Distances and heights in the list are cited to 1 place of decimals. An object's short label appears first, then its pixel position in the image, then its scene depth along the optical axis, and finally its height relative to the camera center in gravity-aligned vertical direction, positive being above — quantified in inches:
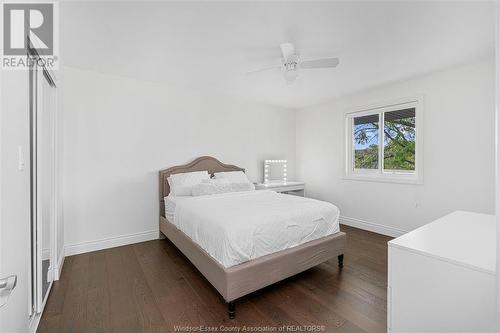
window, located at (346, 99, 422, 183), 141.3 +14.2
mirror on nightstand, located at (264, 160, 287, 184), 193.6 -5.9
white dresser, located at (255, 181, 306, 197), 175.3 -17.7
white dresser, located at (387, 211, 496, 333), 40.3 -22.0
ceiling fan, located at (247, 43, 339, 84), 91.3 +40.5
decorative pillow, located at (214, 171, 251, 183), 155.9 -7.9
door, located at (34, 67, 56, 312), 74.0 -8.2
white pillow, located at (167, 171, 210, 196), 133.2 -9.9
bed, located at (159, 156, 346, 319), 75.3 -28.2
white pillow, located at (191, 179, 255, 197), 132.6 -13.7
